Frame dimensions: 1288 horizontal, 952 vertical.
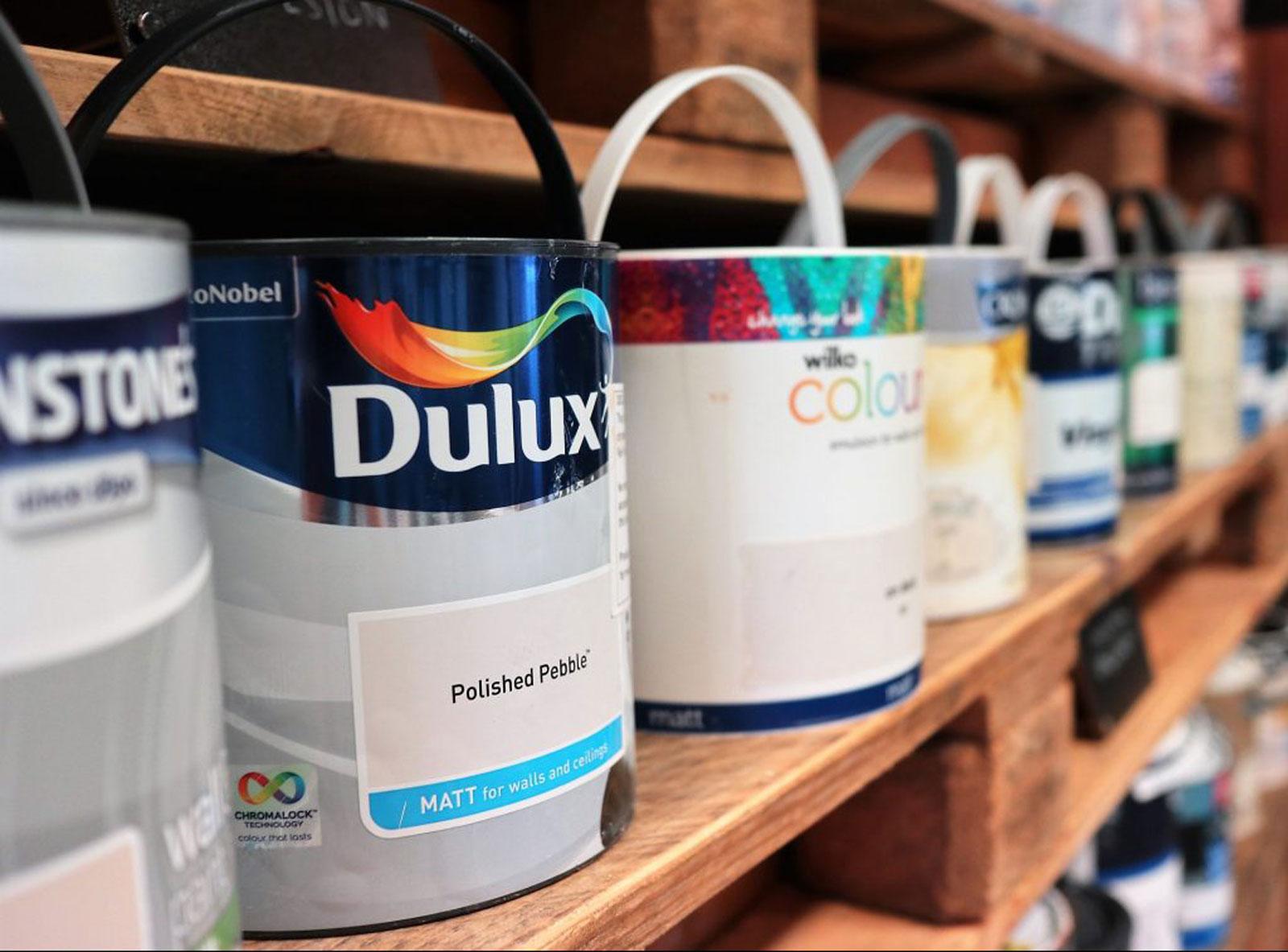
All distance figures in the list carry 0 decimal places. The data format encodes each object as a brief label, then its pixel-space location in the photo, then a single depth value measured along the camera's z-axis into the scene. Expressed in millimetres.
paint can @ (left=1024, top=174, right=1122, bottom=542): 1076
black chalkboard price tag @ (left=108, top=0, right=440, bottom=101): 512
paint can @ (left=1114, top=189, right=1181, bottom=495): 1309
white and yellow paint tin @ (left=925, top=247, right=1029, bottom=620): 850
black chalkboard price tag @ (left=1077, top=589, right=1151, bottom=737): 1244
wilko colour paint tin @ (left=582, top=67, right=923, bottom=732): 604
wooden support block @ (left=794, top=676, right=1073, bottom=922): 822
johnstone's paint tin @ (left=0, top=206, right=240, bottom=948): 277
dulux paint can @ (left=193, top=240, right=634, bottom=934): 410
